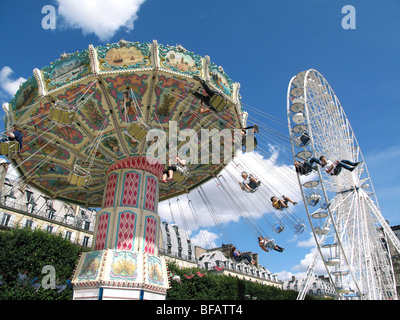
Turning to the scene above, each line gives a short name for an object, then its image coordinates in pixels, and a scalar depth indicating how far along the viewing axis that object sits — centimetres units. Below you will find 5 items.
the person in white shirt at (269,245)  1631
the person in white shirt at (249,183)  1443
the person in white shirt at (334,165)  1395
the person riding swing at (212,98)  1150
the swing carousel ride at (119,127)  1123
